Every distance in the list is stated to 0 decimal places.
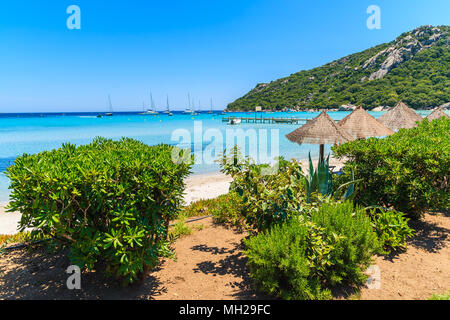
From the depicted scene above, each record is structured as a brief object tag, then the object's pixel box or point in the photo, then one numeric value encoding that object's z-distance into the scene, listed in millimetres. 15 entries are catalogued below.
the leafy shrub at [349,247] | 3113
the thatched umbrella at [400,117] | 13274
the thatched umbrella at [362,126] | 9383
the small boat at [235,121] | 65875
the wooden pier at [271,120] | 60647
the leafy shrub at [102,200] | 2537
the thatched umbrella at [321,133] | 7172
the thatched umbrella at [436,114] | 14352
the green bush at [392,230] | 3996
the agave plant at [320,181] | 4828
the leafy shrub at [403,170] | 4203
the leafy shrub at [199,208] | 6458
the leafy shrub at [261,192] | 3549
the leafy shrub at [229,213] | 5592
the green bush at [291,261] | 2811
